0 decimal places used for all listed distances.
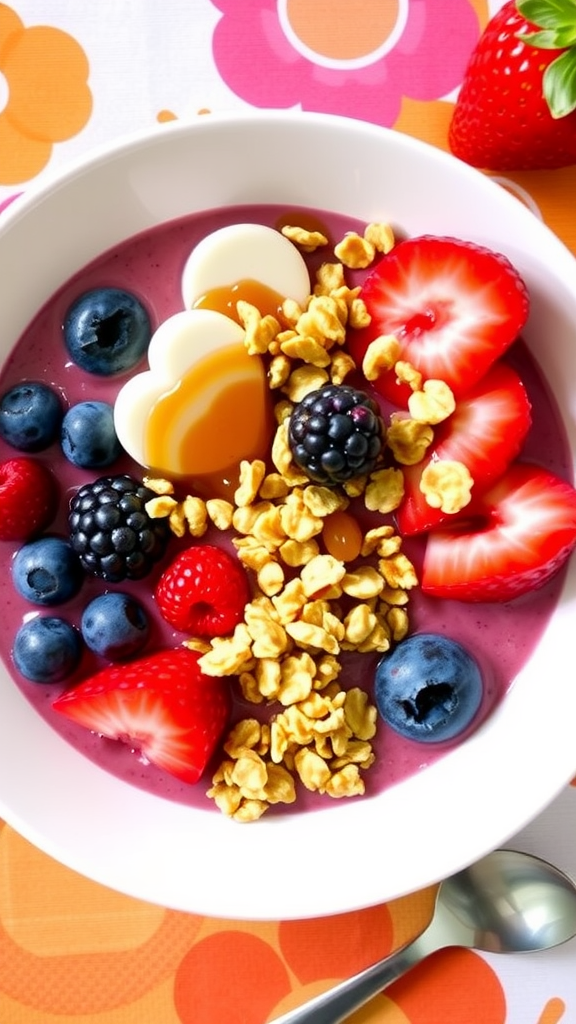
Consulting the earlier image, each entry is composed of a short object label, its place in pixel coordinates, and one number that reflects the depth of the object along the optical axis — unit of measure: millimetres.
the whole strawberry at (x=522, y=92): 327
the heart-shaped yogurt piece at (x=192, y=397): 341
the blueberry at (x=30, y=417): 345
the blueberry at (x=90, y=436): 343
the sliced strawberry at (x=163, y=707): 339
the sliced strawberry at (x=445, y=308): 330
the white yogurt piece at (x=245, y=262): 344
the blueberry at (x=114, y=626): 343
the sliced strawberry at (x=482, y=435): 336
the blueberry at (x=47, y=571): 344
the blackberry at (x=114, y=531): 333
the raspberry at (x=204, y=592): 339
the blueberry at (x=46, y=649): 346
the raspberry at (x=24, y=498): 341
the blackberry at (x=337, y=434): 320
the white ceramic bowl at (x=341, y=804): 336
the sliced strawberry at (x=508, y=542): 336
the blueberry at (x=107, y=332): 344
